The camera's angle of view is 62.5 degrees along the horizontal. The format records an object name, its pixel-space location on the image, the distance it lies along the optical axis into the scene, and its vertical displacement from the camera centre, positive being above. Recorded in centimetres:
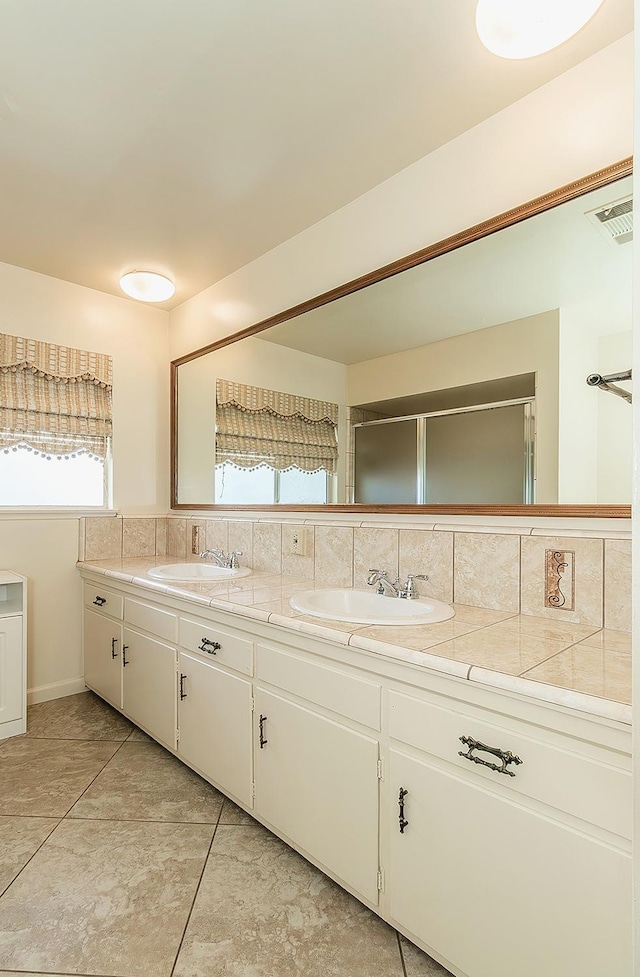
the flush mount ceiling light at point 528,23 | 127 +115
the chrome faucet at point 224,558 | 275 -38
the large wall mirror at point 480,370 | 150 +43
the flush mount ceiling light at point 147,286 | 284 +110
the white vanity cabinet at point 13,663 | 253 -86
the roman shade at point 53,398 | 283 +50
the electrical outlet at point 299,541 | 244 -25
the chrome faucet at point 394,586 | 192 -37
